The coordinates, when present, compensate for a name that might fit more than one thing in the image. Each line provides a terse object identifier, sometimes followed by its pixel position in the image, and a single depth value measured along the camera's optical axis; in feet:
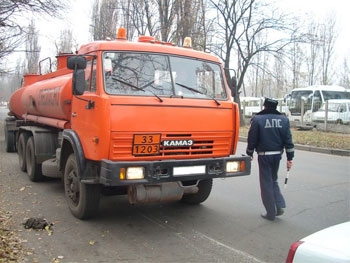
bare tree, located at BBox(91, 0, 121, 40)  101.40
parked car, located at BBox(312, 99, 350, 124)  70.07
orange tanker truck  16.31
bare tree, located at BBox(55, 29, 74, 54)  138.18
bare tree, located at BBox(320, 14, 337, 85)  147.54
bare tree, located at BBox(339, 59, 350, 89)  170.60
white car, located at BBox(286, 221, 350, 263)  8.00
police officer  19.51
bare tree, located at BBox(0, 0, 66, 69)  47.96
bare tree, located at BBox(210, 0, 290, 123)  82.64
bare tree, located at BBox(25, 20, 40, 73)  154.68
